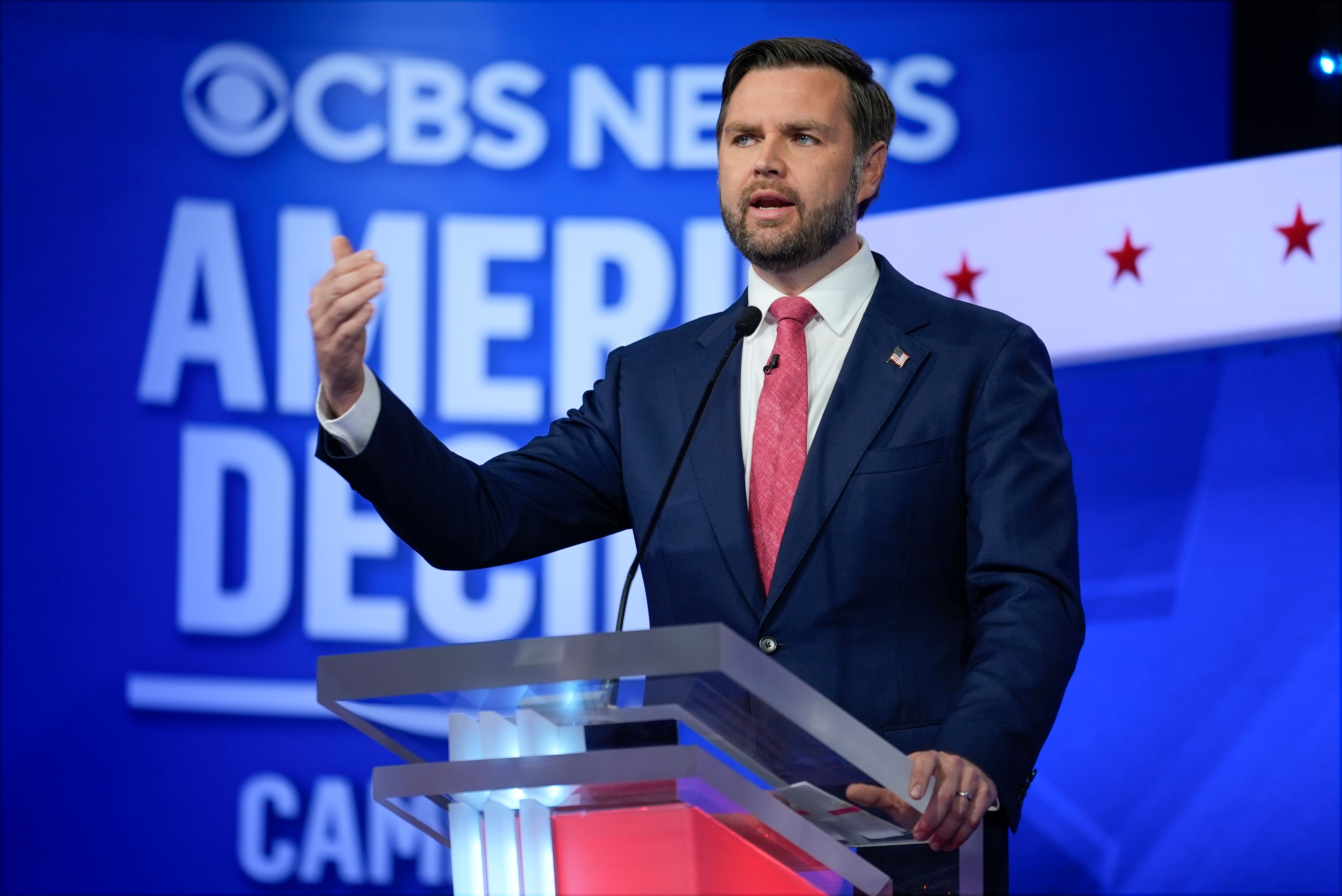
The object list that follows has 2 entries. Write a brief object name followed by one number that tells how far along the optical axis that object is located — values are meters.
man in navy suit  9.61
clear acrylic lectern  9.23
